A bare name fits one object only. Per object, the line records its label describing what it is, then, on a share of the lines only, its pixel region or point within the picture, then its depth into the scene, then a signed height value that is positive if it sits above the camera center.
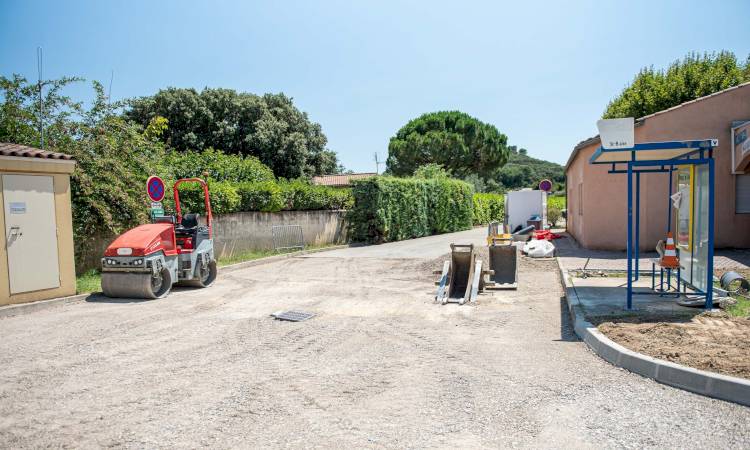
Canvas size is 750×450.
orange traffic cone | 8.05 -0.92
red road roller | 9.68 -0.92
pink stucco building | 13.96 +0.90
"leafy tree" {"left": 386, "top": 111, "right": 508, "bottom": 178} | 51.59 +5.60
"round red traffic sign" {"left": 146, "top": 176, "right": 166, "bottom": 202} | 11.02 +0.43
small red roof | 50.28 +2.49
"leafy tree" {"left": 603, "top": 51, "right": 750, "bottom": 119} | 24.56 +5.38
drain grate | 8.17 -1.72
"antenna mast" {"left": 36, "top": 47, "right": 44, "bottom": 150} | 12.39 +2.47
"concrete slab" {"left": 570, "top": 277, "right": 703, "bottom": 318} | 7.43 -1.59
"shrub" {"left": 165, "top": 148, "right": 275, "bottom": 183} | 18.28 +1.51
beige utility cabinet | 8.94 -0.23
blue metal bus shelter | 7.02 +0.50
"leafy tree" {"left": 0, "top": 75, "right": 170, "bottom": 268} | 12.04 +1.49
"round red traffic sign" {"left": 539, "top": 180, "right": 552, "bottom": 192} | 22.56 +0.63
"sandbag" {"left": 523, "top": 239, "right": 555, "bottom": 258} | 15.24 -1.43
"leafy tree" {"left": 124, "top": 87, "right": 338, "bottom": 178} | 33.66 +5.49
